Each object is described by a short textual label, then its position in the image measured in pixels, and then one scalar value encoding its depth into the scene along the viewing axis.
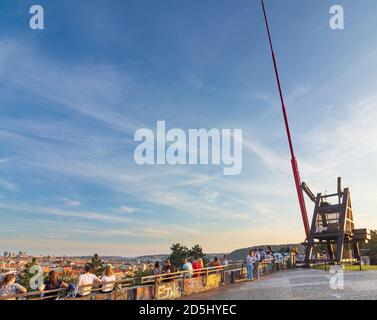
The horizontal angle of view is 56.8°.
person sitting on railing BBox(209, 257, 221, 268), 19.81
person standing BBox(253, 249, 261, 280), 22.30
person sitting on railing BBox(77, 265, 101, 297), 9.99
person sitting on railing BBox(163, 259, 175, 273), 15.40
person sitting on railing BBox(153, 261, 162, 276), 15.11
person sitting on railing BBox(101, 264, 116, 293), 11.05
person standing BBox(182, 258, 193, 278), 15.95
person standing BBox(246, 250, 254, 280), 21.22
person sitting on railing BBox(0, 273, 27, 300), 8.50
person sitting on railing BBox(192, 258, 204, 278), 17.93
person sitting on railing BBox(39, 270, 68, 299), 9.66
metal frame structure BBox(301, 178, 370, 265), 30.38
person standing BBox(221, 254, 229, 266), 20.44
